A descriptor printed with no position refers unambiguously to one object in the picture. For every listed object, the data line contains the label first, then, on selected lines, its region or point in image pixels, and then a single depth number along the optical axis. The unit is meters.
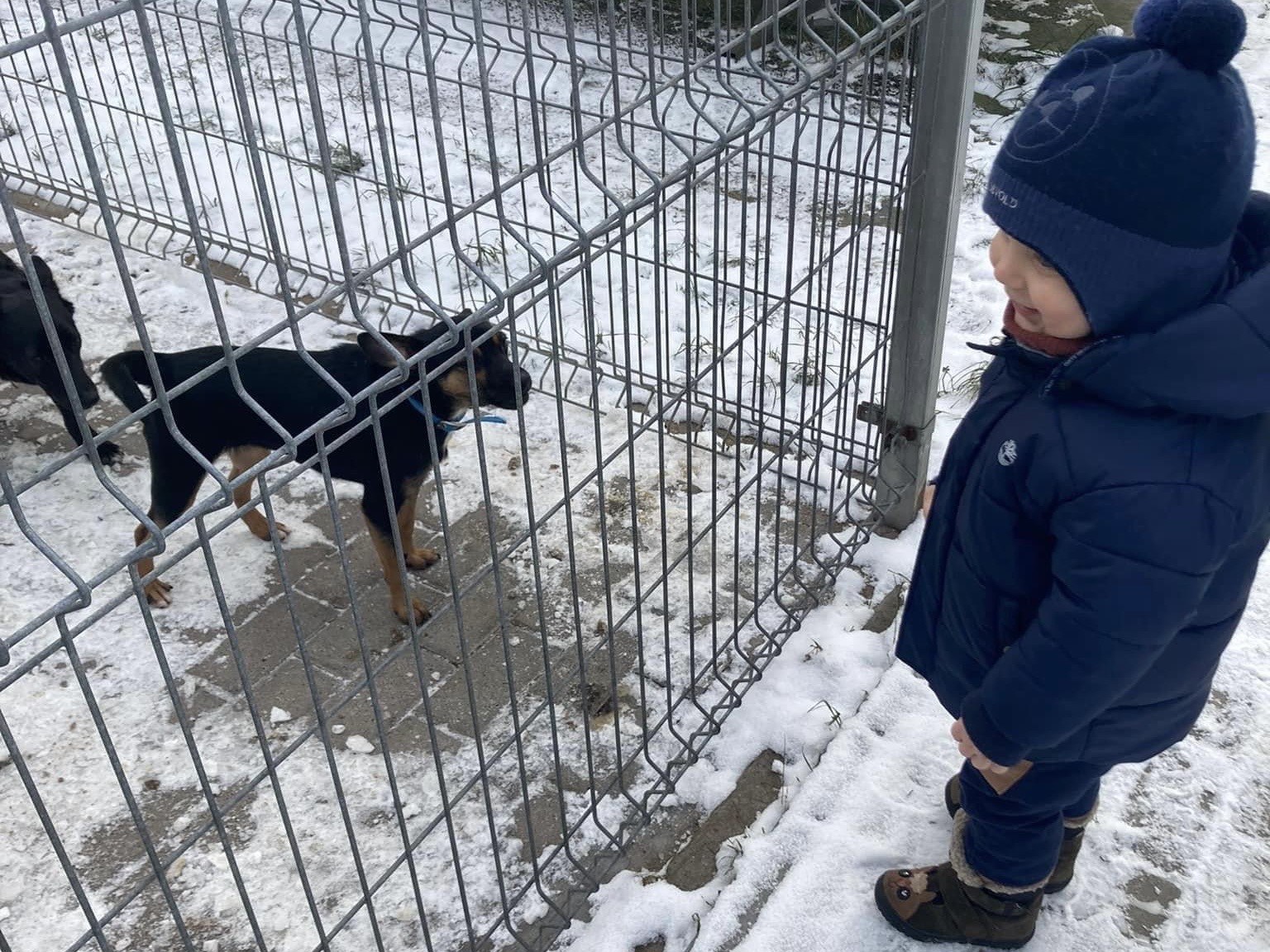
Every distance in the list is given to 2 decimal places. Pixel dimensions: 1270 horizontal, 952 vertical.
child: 1.75
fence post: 3.12
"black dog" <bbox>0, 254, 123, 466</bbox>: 3.92
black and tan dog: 3.35
